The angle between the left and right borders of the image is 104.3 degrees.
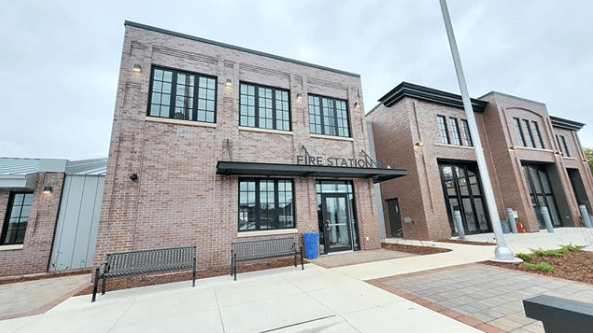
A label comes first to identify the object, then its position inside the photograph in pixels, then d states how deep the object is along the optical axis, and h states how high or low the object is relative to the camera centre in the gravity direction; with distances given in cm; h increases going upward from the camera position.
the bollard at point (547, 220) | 1371 -66
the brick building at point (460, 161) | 1316 +326
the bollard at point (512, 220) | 1390 -56
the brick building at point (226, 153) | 760 +271
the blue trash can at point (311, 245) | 860 -89
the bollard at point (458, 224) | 1226 -57
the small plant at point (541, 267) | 561 -140
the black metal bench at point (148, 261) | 572 -84
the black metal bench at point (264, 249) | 702 -81
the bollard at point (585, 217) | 1567 -68
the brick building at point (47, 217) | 813 +60
